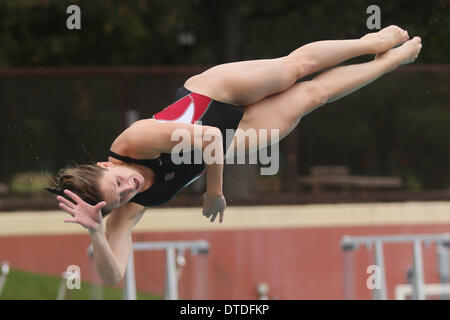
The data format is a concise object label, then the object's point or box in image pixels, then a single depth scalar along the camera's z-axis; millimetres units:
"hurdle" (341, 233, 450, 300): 14453
